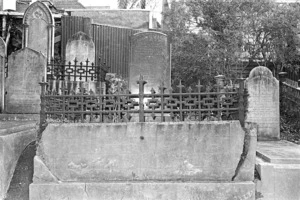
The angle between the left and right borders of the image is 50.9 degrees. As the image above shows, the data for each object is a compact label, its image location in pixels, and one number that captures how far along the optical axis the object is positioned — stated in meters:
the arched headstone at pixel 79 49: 11.93
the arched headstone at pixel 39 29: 12.78
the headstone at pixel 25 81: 8.95
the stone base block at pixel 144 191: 5.02
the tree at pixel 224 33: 15.38
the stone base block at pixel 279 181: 5.29
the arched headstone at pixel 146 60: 7.74
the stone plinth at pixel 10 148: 5.26
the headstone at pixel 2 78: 9.06
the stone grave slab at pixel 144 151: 5.18
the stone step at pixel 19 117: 8.41
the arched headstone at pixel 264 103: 8.87
